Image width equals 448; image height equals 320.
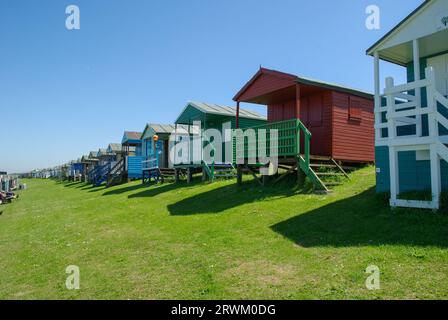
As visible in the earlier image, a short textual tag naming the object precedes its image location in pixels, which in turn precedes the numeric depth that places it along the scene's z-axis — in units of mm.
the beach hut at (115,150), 40388
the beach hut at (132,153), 28922
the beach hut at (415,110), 7453
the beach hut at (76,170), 50856
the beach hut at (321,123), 12219
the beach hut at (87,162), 47319
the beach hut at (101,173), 30178
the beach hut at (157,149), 23875
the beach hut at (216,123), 18578
